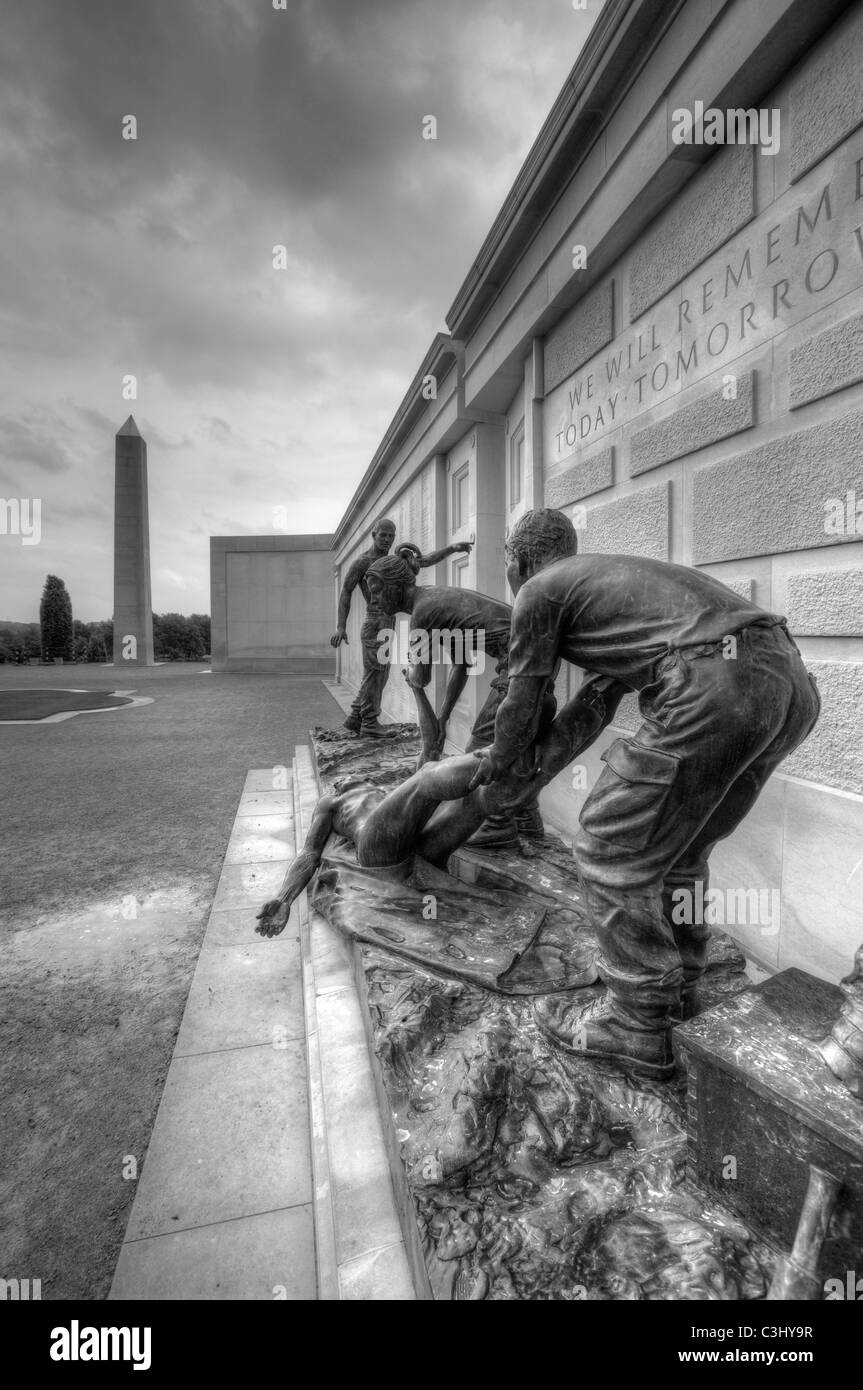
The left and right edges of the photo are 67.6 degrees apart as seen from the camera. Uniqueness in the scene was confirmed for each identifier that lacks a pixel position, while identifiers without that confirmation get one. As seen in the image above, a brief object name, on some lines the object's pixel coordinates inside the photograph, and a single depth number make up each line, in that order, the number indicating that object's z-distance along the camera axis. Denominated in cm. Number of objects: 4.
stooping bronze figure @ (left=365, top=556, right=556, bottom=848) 428
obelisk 3238
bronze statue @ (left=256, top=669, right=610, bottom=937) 256
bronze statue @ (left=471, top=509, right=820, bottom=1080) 182
